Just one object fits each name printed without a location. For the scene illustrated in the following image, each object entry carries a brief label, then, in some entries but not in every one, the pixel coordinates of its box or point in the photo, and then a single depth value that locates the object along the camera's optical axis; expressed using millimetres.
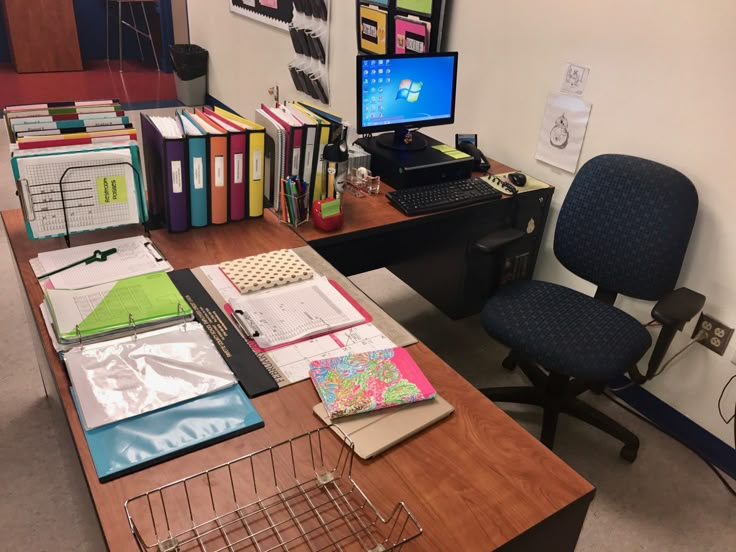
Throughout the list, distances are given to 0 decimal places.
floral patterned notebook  1208
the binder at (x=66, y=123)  1721
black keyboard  2148
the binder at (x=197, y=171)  1765
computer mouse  2471
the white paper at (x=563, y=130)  2352
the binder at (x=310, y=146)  1945
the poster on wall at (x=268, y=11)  4105
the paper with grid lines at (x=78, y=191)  1602
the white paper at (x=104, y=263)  1542
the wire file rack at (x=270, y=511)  947
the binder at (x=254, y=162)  1854
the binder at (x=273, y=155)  1900
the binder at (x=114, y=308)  1337
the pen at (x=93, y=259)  1564
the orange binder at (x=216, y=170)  1792
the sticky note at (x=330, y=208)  1930
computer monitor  2305
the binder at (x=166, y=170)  1743
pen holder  1940
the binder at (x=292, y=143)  1908
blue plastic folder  1072
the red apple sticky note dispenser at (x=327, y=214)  1932
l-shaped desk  1007
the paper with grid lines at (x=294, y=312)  1426
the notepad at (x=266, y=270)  1597
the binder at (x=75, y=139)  1652
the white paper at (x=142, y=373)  1171
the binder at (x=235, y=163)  1826
